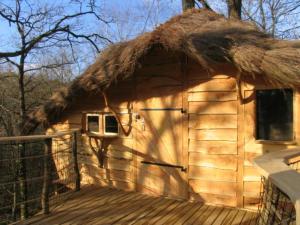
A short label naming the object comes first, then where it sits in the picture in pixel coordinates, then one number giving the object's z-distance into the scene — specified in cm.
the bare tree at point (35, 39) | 1020
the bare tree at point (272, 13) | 1589
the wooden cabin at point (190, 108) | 504
